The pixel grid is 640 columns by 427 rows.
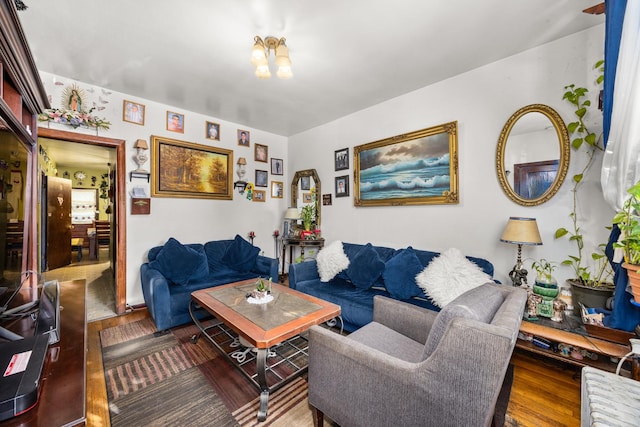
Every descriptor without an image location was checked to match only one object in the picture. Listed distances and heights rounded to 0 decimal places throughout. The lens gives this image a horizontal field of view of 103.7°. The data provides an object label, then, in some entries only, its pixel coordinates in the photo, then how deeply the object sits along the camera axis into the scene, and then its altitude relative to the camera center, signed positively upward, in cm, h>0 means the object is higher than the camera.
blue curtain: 152 +104
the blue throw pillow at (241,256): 352 -56
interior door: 521 -13
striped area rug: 153 -121
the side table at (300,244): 401 -47
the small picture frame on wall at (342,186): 381 +45
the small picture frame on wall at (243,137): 417 +131
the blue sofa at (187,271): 252 -68
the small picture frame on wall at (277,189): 463 +49
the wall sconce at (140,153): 315 +81
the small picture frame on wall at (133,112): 311 +131
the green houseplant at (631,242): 120 -14
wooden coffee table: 159 -76
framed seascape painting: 276 +57
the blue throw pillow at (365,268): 265 -57
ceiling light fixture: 187 +119
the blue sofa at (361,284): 236 -76
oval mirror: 213 +54
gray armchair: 91 -68
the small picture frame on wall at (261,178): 438 +67
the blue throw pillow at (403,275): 241 -59
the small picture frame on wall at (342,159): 379 +86
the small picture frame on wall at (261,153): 436 +111
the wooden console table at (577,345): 149 -81
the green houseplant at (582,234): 186 -16
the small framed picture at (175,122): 346 +132
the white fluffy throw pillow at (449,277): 211 -54
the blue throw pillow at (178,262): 281 -53
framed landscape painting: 337 +67
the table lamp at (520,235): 199 -17
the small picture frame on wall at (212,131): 381 +131
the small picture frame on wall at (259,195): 436 +36
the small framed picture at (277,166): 462 +91
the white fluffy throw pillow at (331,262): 299 -56
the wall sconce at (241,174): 408 +69
